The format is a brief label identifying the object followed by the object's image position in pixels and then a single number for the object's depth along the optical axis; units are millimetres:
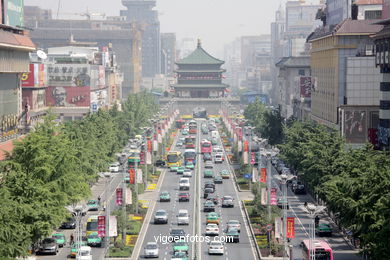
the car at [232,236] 83244
